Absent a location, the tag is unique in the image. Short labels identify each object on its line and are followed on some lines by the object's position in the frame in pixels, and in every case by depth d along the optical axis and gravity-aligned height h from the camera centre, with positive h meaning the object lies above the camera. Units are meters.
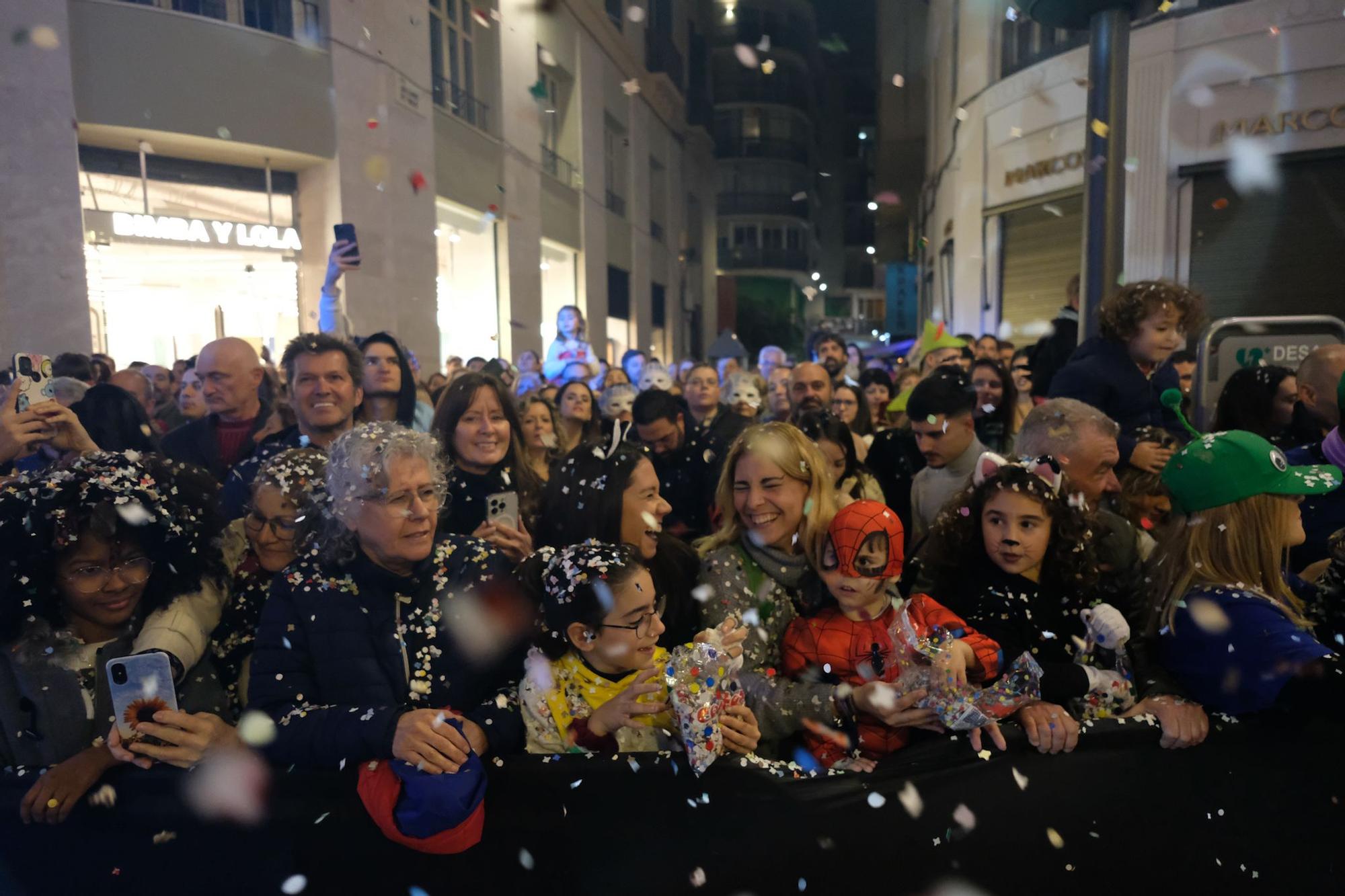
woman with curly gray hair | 1.96 -0.58
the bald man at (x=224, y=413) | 3.72 -0.14
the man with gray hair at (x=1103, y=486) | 2.23 -0.39
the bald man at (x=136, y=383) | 6.20 +0.02
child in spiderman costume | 2.12 -0.69
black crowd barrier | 1.79 -1.00
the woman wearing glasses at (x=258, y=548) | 2.33 -0.50
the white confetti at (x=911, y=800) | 1.83 -0.94
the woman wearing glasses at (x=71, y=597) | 2.03 -0.53
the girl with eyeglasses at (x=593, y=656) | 1.98 -0.69
